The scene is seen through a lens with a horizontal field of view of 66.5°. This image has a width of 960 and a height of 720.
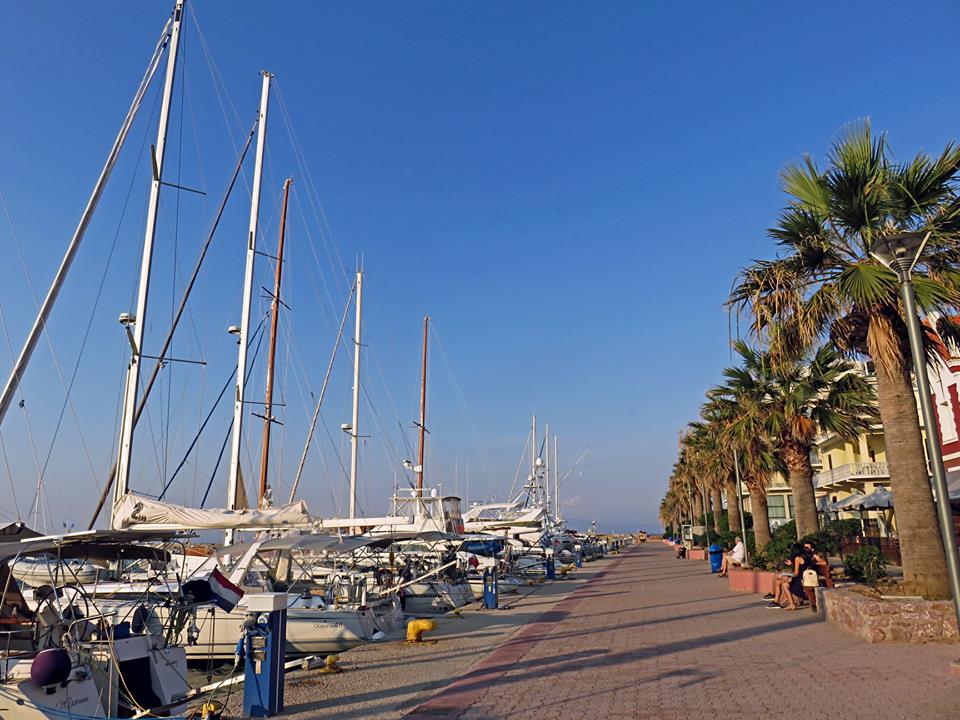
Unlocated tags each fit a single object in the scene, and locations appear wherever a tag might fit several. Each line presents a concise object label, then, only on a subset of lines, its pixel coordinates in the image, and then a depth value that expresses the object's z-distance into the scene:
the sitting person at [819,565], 17.25
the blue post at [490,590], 21.59
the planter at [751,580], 21.88
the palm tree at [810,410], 23.31
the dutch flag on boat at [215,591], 11.34
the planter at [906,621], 12.13
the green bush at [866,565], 15.23
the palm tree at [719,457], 34.75
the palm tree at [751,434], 25.30
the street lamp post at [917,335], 8.70
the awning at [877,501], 33.62
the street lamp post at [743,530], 27.95
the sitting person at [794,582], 17.44
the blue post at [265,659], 9.09
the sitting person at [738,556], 26.80
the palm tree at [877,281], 13.22
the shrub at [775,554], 20.16
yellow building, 46.50
